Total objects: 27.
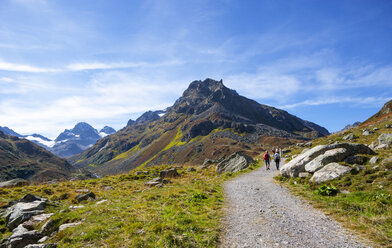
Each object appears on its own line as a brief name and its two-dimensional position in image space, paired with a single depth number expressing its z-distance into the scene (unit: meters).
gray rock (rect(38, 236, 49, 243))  10.19
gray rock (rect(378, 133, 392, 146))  21.05
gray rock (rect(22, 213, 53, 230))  12.28
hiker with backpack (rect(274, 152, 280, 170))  28.67
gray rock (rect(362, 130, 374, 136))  37.69
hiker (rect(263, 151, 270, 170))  30.10
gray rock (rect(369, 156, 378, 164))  15.38
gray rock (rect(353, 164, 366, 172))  14.53
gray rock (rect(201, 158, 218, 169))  37.82
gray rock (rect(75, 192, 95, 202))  18.27
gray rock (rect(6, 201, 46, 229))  13.41
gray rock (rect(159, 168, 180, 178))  28.28
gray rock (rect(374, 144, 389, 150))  20.35
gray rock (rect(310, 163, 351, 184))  14.83
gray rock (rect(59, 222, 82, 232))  10.78
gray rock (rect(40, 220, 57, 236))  11.25
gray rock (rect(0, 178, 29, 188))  26.51
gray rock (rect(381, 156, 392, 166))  13.92
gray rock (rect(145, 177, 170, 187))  22.93
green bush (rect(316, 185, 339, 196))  12.85
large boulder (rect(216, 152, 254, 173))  31.95
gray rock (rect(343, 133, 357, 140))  37.16
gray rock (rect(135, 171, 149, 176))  31.84
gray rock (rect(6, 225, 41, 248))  10.18
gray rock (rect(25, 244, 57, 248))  8.90
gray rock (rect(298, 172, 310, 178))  17.76
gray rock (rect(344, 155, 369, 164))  16.48
